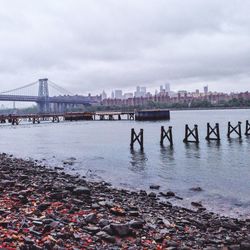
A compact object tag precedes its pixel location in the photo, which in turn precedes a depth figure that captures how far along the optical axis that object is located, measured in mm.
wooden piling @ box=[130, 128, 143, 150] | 39931
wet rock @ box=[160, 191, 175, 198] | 16906
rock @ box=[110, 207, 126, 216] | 11452
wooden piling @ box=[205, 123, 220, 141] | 45444
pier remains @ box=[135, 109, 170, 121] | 117750
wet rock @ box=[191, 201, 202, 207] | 15145
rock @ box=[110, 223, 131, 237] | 9078
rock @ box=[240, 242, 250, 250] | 8594
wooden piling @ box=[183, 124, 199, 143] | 43909
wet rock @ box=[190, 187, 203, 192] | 18461
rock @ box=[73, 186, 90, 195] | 14594
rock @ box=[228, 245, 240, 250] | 8591
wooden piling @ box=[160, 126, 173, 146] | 42138
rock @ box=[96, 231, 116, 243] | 8594
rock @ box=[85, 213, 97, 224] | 10008
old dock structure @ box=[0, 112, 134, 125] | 130550
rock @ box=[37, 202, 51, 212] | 11148
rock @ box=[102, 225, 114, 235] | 9134
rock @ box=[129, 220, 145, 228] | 9899
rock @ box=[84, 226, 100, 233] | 9143
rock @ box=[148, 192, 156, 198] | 16328
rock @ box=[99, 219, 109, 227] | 9734
